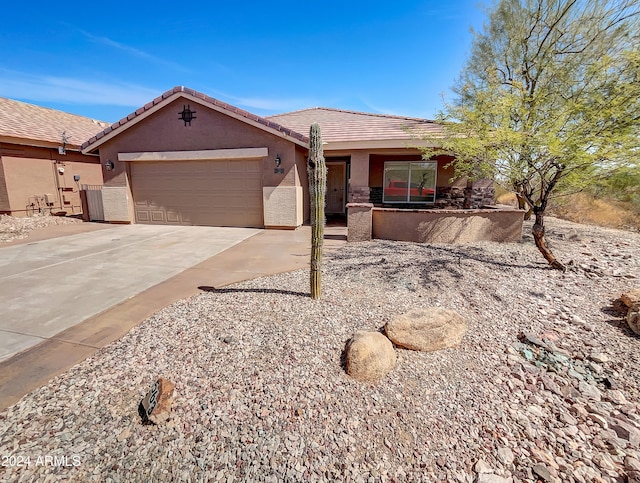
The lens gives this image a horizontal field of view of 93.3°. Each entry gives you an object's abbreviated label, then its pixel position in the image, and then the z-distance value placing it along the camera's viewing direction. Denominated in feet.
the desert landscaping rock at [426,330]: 10.35
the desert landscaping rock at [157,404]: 7.36
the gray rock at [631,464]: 6.44
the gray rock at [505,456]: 6.61
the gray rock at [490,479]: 6.16
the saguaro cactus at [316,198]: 12.77
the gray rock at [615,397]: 8.35
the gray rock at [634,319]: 11.12
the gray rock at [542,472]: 6.26
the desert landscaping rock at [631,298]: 12.08
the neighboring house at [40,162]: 37.99
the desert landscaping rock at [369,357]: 8.97
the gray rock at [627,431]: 7.10
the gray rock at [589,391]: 8.52
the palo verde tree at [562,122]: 15.98
